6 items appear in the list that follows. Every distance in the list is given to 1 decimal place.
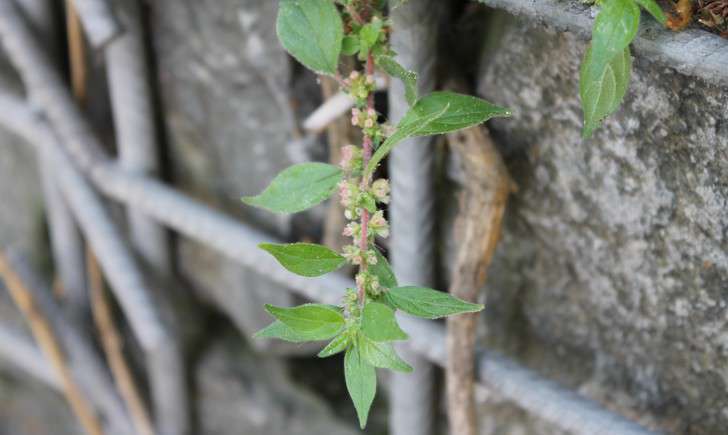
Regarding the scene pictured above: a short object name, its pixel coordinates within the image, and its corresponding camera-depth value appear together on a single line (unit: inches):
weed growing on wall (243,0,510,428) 15.3
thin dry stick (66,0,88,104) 23.5
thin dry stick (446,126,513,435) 18.3
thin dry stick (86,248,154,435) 26.5
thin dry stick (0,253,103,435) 26.1
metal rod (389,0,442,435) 17.6
